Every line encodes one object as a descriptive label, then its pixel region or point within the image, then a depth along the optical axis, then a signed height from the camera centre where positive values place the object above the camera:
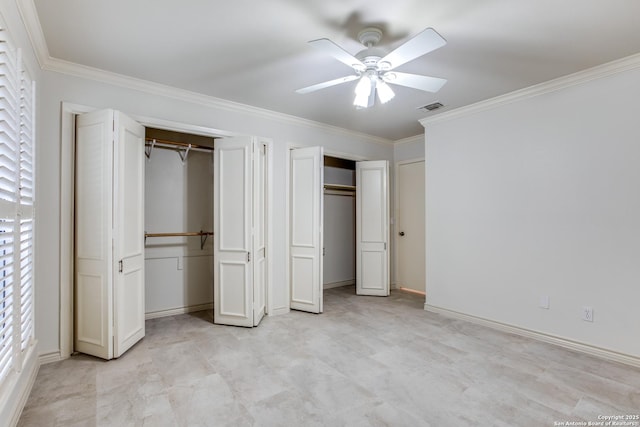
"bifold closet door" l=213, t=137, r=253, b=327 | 3.64 -0.18
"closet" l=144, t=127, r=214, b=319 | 4.00 -0.09
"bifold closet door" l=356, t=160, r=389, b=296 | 5.14 -0.21
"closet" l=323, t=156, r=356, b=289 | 5.57 -0.19
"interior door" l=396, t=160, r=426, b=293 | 5.27 -0.18
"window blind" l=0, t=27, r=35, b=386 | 1.67 +0.07
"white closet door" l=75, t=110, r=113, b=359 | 2.76 -0.15
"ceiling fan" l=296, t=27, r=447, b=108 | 1.97 +1.07
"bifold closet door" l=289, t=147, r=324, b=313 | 4.18 -0.17
